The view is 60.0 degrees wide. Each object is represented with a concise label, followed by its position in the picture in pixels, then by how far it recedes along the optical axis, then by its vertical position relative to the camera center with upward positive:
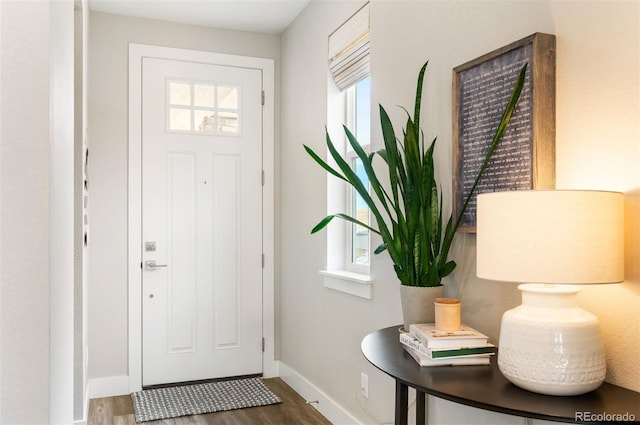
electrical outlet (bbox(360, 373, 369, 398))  2.73 -0.87
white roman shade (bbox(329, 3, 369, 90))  2.75 +0.83
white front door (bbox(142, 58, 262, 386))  3.77 -0.09
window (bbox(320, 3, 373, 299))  2.85 +0.42
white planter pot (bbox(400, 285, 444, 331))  1.86 -0.32
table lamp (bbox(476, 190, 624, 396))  1.22 -0.14
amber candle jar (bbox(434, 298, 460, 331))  1.64 -0.32
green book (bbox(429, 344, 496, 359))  1.51 -0.39
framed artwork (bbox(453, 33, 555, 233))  1.55 +0.27
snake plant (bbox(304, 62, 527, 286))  1.86 -0.01
